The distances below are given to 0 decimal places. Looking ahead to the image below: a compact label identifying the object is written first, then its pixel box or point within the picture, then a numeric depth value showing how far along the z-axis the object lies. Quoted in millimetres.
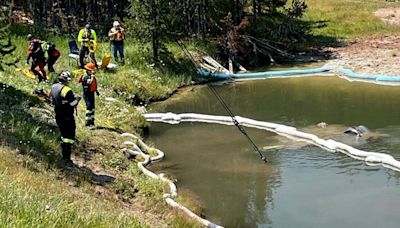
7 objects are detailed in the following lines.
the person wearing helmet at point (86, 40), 21125
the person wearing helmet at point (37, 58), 18828
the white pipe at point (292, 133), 14836
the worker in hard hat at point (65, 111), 11023
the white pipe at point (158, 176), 10861
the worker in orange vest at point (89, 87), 15117
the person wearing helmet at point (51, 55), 19750
